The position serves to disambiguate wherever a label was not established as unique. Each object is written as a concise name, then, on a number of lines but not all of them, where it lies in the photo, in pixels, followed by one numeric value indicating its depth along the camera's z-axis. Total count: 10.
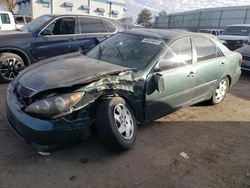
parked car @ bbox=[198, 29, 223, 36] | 16.73
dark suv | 4.34
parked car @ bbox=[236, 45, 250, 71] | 6.14
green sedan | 2.16
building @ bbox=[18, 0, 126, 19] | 21.69
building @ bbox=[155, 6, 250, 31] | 22.31
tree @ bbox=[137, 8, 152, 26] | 44.53
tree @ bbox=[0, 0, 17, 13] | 22.54
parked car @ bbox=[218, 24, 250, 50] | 9.60
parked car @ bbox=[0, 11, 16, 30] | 9.76
